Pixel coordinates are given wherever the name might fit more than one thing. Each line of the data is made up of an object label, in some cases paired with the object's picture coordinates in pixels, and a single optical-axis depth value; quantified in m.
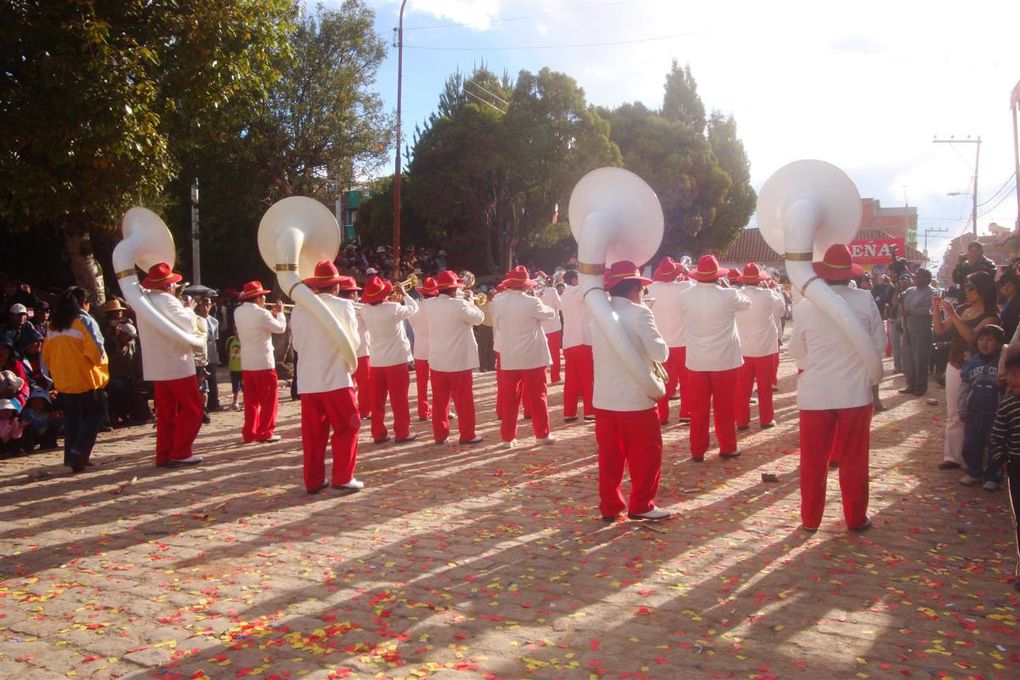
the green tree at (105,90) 10.34
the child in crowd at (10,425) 9.45
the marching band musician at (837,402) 5.81
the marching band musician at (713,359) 8.18
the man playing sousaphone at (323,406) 7.18
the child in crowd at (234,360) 12.33
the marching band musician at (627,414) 5.98
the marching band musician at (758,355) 9.76
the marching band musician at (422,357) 11.27
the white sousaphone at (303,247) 7.04
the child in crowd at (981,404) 6.95
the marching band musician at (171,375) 8.48
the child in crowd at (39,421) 9.85
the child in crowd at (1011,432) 4.96
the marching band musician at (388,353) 9.65
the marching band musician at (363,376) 9.98
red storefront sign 30.73
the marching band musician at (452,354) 9.23
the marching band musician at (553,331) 13.84
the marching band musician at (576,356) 10.56
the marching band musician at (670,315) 10.41
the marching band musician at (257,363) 9.73
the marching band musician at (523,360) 9.17
